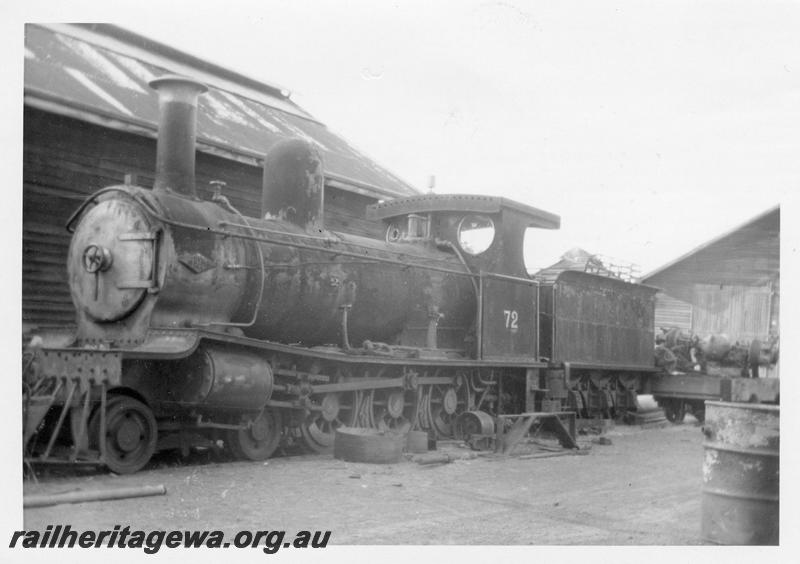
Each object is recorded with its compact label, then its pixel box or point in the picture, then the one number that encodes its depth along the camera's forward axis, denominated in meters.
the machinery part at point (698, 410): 16.48
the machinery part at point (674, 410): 16.59
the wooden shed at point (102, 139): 9.70
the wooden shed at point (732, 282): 15.10
